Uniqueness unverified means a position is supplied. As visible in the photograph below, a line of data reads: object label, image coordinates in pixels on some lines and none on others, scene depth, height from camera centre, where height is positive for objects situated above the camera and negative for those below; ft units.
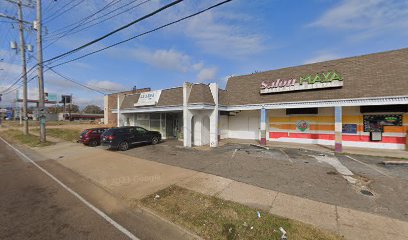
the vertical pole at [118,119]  76.18 -0.68
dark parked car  48.42 -4.81
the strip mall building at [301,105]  40.96 +3.01
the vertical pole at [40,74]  60.49 +12.96
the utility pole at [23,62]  77.05 +21.36
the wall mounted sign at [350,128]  47.14 -2.52
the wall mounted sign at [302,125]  53.36 -2.02
